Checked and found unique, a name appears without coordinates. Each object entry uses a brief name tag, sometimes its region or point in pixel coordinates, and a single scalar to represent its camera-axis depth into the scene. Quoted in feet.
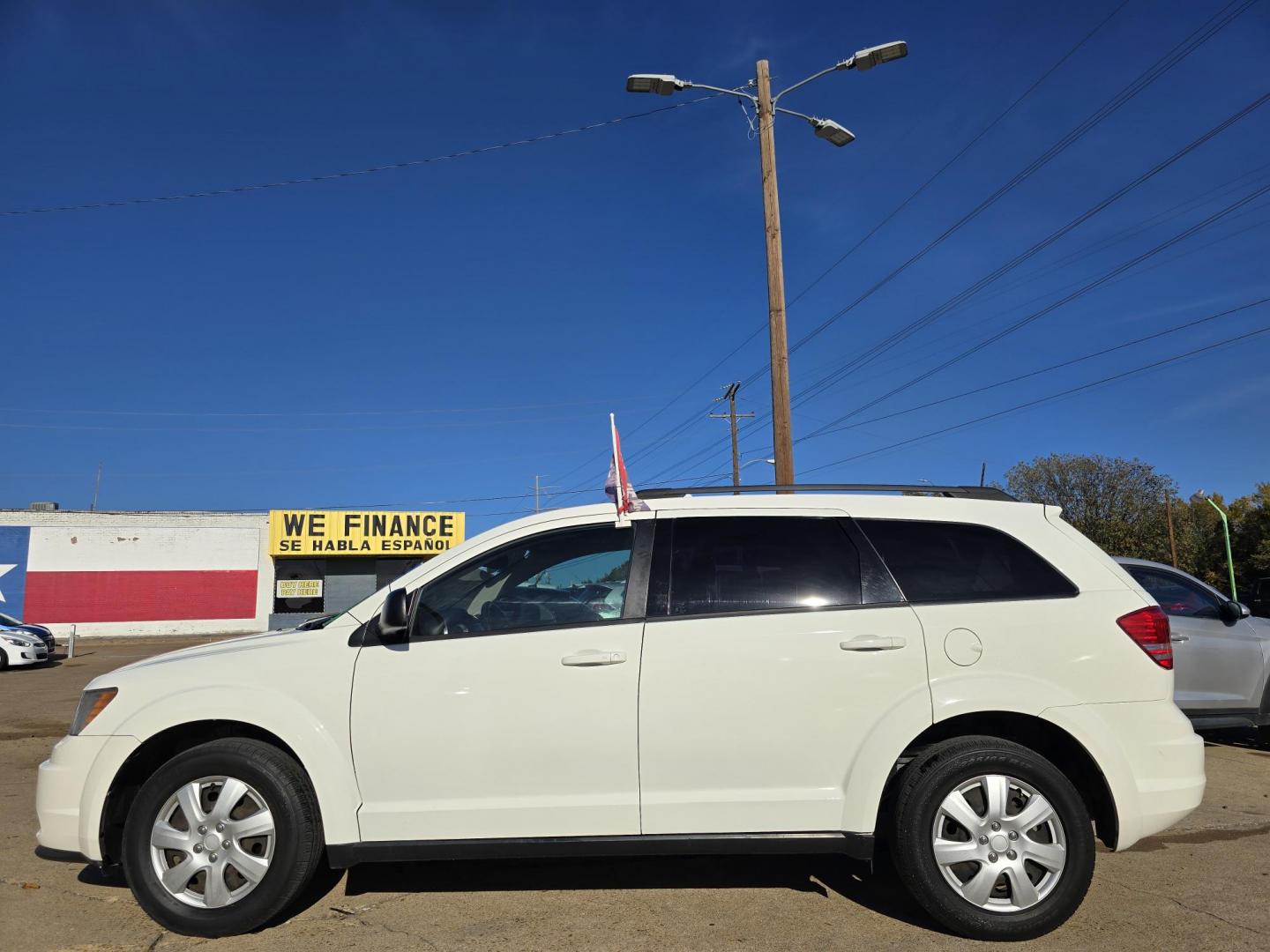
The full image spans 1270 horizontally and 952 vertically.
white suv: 12.10
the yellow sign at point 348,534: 128.88
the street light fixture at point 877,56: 34.06
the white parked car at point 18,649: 62.54
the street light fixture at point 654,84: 35.55
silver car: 23.27
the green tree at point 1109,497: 157.89
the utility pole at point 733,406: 117.33
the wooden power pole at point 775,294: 35.14
